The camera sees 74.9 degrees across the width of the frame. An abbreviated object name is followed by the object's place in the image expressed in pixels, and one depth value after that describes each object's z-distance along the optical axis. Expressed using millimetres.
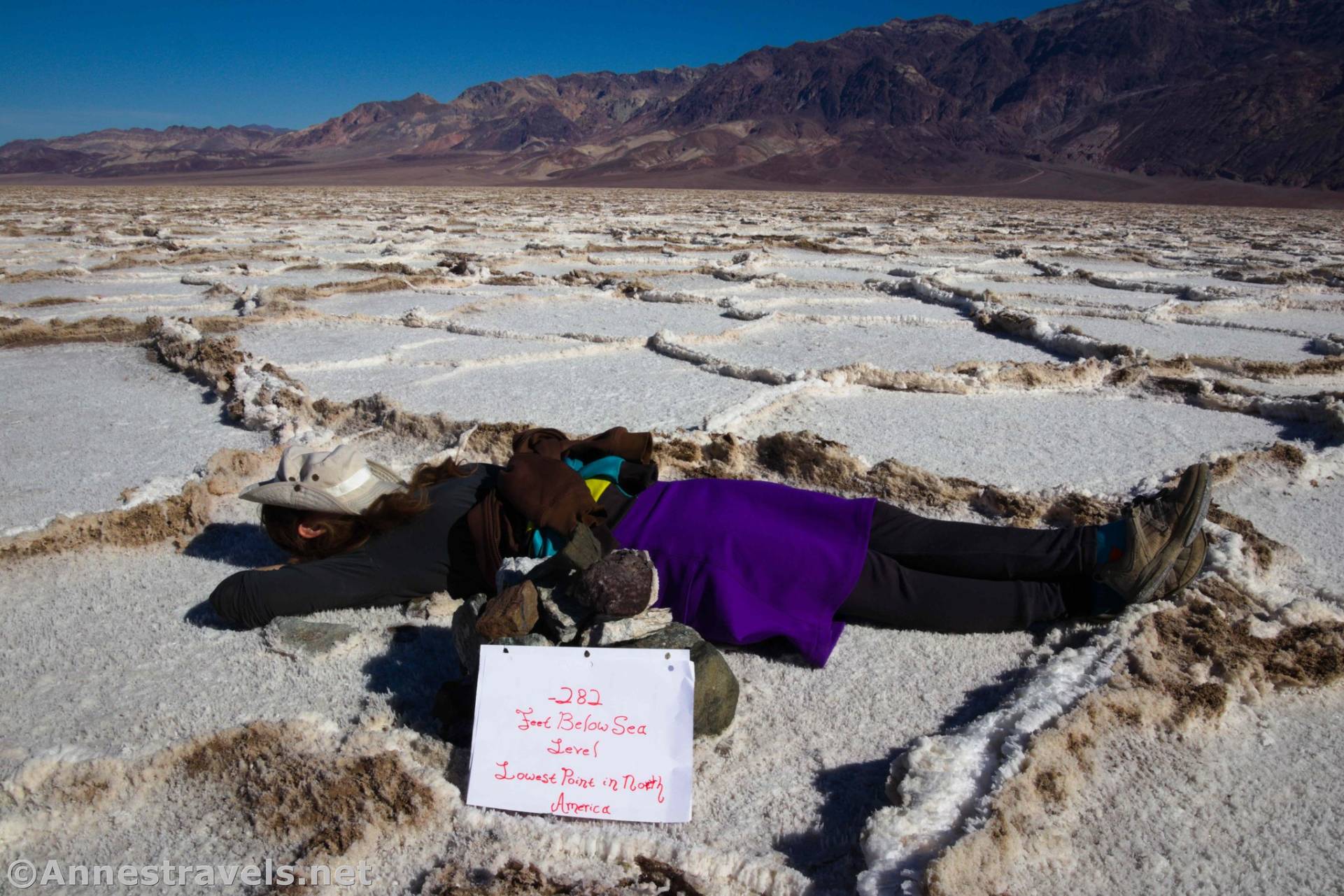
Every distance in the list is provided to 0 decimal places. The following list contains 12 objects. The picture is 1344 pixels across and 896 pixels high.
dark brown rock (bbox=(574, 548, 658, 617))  1502
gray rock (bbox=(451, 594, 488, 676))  1510
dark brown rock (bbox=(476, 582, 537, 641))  1480
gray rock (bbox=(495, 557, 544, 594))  1682
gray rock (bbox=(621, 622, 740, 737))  1440
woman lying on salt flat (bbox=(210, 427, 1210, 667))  1697
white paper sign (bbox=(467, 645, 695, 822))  1324
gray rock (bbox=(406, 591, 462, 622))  1879
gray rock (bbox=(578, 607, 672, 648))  1491
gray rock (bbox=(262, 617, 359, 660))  1726
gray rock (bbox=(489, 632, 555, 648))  1432
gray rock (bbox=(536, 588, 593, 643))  1521
